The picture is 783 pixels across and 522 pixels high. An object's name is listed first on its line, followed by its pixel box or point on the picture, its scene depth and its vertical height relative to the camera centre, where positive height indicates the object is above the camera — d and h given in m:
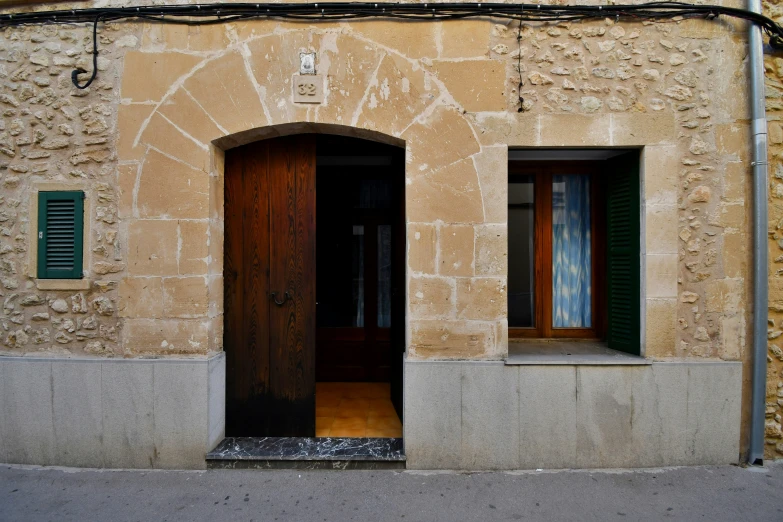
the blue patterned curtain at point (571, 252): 4.33 +0.14
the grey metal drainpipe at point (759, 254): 3.56 +0.10
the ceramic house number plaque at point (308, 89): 3.65 +1.50
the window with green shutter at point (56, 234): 3.72 +0.27
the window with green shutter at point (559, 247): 4.29 +0.19
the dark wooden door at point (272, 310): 3.99 -0.41
